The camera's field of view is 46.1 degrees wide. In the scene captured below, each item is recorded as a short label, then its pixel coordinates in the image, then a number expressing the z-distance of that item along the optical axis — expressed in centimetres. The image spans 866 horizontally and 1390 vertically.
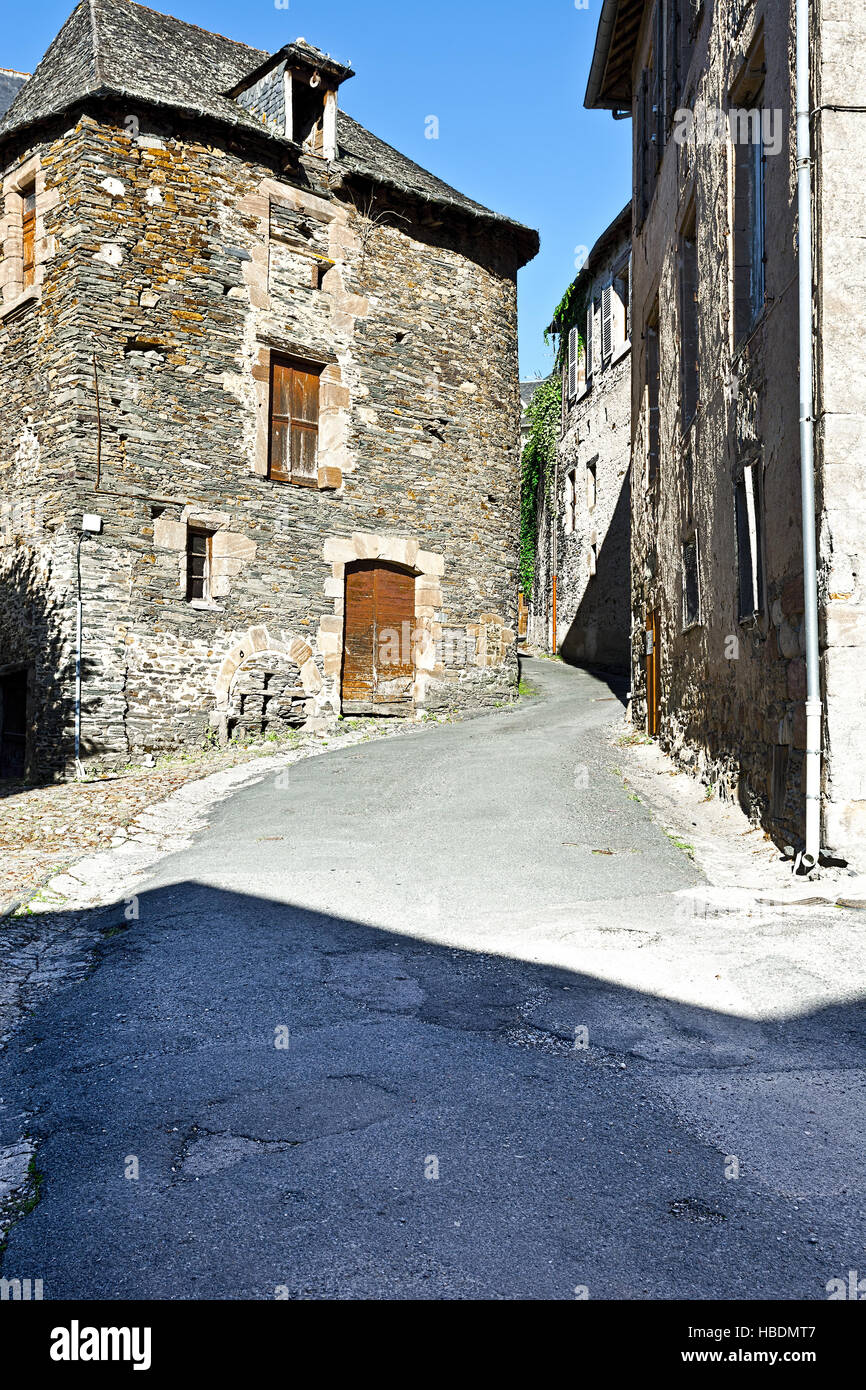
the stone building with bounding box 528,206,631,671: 2066
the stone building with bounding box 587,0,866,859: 552
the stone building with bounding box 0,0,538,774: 1214
